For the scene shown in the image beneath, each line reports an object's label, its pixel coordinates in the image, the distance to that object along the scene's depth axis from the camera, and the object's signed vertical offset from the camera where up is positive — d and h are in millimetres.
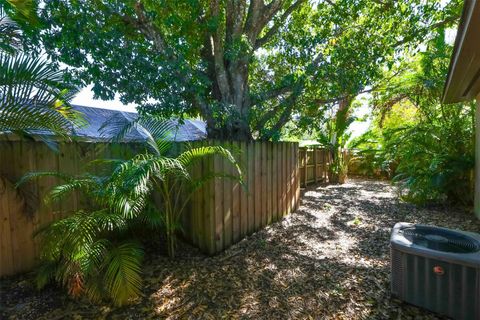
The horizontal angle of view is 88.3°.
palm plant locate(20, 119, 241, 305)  2328 -799
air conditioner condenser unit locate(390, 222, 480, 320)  2031 -1080
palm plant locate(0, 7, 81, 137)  2416 +662
